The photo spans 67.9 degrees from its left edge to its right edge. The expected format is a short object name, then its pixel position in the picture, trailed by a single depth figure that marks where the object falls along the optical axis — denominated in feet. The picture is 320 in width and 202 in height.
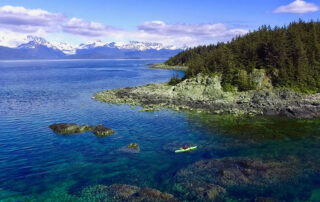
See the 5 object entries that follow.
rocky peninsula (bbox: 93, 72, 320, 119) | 213.25
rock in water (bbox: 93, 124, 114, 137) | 161.17
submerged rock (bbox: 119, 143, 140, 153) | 133.80
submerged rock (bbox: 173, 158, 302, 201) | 92.77
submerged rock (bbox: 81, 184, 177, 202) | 87.97
